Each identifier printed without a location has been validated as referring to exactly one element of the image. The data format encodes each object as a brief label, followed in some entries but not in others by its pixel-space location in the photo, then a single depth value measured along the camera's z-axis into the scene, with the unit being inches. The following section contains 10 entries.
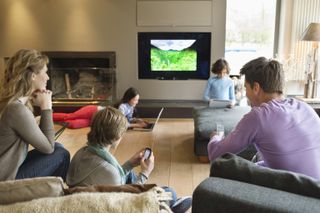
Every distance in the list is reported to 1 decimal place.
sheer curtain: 204.8
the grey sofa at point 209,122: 135.0
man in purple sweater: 61.8
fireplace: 217.5
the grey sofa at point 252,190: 44.1
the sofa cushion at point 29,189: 43.7
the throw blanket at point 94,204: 41.3
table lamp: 192.4
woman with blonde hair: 77.7
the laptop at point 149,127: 182.1
